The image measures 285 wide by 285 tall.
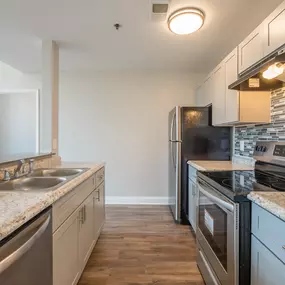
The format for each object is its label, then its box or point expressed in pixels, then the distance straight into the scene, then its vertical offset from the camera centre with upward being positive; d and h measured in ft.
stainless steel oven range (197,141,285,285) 4.44 -1.50
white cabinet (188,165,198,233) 9.88 -2.21
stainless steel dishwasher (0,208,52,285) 2.93 -1.54
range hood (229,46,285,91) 5.37 +1.77
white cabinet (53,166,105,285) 4.78 -2.21
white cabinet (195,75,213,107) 11.45 +2.42
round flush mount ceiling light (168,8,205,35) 7.48 +3.78
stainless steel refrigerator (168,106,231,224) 11.22 -0.06
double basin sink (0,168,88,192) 5.88 -1.04
